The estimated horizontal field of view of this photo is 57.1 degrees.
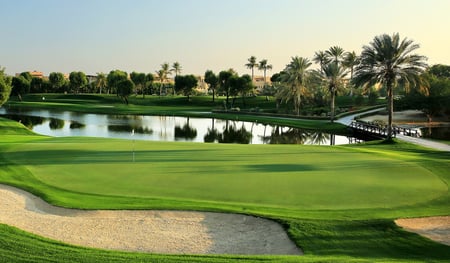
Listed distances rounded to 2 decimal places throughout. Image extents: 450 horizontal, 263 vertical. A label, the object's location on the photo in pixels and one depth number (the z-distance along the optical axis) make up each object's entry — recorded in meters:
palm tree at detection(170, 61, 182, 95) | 173.88
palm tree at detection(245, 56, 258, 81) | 159.54
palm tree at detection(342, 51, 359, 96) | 112.69
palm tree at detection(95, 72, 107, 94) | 172.38
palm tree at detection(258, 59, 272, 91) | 160.62
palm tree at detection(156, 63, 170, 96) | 167.50
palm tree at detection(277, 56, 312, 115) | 80.31
